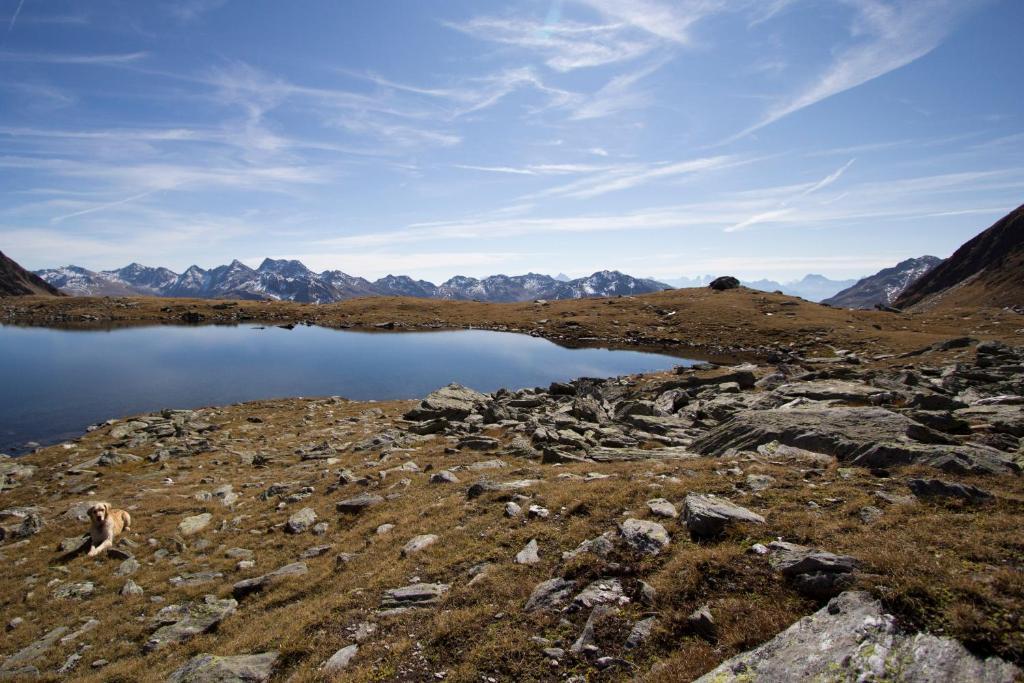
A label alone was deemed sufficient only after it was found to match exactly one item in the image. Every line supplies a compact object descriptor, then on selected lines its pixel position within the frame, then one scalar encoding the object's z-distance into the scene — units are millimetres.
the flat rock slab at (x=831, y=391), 25422
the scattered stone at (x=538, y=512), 13820
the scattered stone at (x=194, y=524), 18172
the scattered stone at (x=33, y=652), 11359
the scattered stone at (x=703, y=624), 8117
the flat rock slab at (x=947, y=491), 10852
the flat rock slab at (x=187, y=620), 11773
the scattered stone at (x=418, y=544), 13578
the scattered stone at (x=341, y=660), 9172
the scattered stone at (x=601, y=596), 9516
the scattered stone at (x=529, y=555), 11586
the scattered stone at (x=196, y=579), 14437
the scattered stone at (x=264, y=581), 13492
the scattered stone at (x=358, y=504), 18266
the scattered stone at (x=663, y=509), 12133
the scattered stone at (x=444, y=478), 19609
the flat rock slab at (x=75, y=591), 14258
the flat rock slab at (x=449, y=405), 34719
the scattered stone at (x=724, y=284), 152625
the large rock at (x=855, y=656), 6207
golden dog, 16875
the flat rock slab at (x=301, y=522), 17359
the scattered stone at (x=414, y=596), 10977
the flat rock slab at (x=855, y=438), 13328
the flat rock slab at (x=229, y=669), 9539
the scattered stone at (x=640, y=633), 8344
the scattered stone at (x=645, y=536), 10812
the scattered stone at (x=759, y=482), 13430
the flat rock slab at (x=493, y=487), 16594
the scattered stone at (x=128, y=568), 15344
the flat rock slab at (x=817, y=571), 8195
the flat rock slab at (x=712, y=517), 10984
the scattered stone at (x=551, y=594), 9875
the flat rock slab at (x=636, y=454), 20656
